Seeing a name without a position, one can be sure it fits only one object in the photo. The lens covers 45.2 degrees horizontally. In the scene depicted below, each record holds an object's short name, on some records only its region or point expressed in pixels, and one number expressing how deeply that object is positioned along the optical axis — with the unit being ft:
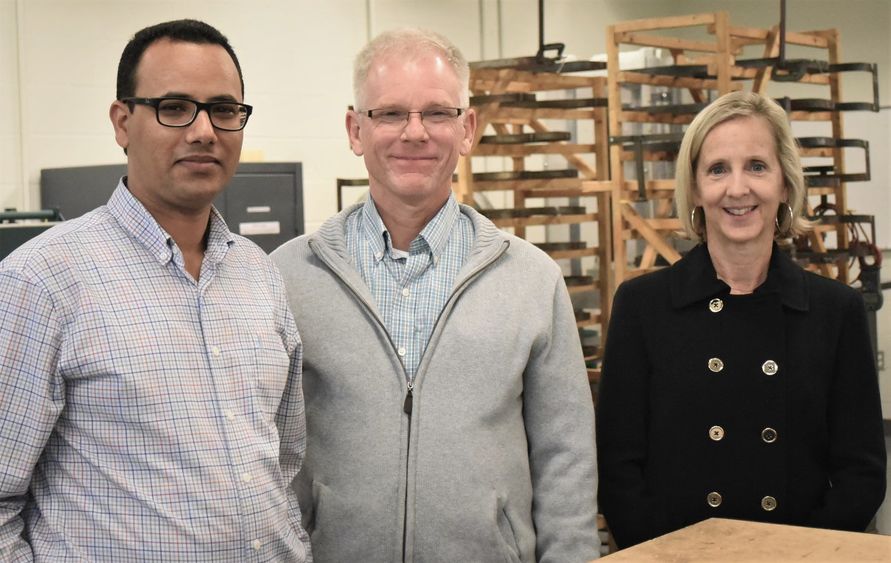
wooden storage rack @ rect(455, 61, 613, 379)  21.16
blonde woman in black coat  7.64
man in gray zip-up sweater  6.83
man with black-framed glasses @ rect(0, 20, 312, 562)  5.48
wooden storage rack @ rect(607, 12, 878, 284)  19.71
